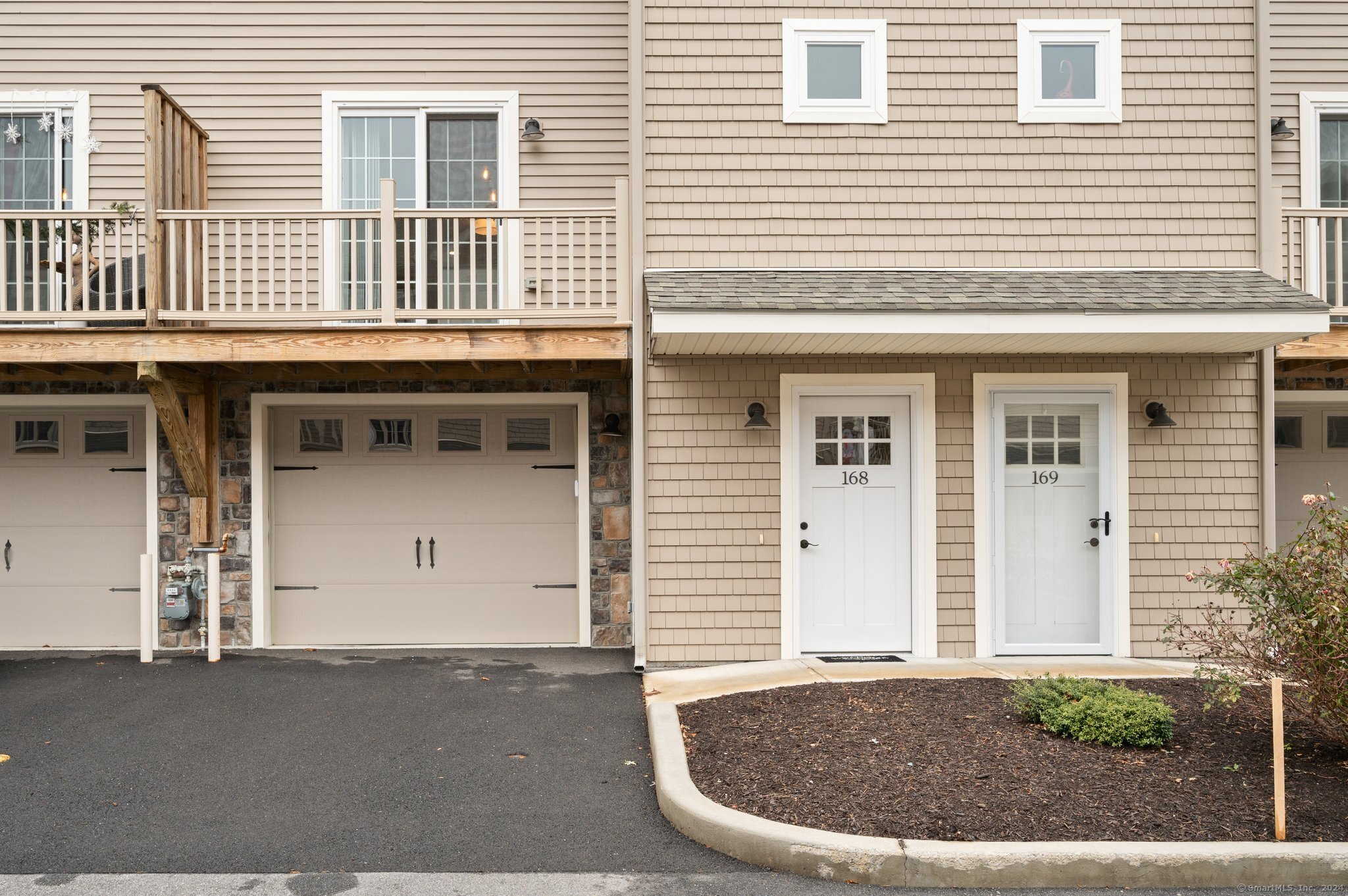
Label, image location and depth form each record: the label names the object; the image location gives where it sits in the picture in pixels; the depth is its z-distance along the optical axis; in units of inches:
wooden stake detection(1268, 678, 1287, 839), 129.8
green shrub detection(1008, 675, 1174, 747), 169.3
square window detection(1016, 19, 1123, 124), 248.7
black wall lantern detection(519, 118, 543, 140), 289.1
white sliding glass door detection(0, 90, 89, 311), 293.4
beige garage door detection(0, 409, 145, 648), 289.6
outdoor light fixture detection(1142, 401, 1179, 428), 246.2
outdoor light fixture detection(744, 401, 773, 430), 244.1
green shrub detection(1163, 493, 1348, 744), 152.0
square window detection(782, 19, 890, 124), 247.9
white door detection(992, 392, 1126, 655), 253.3
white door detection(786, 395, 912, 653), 252.8
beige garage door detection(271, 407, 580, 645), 292.5
